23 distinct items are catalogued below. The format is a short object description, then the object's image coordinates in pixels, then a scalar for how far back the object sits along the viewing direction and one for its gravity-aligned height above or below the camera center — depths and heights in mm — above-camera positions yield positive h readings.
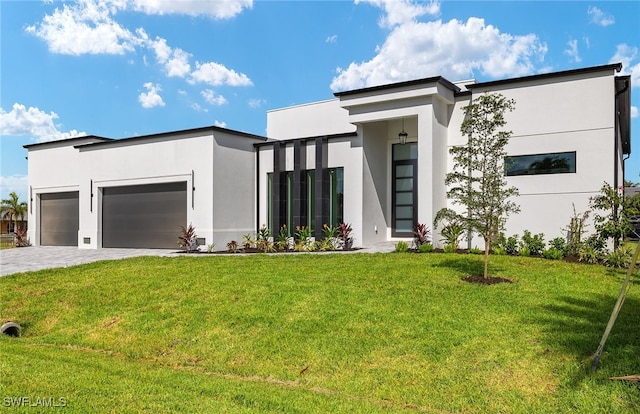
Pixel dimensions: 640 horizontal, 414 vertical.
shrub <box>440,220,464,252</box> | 14906 -824
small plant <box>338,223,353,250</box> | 17284 -787
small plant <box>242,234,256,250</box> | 18488 -1104
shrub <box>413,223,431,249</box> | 15484 -647
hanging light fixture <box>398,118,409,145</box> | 17750 +2999
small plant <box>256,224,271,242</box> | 19375 -802
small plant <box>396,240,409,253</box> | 14914 -1051
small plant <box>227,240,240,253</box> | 17734 -1225
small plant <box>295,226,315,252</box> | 17594 -976
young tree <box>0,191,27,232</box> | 40438 +737
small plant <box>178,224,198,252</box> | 18544 -996
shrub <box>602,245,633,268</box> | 11297 -1067
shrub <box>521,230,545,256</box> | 14102 -892
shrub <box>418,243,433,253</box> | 14688 -1050
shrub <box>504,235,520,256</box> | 14469 -978
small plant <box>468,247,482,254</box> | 14219 -1111
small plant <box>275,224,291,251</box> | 18241 -994
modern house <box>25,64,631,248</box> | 14422 +1873
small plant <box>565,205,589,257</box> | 13758 -524
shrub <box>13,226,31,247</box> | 25266 -1249
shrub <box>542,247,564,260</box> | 13148 -1121
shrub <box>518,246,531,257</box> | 13820 -1109
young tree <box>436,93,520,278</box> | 9930 +838
